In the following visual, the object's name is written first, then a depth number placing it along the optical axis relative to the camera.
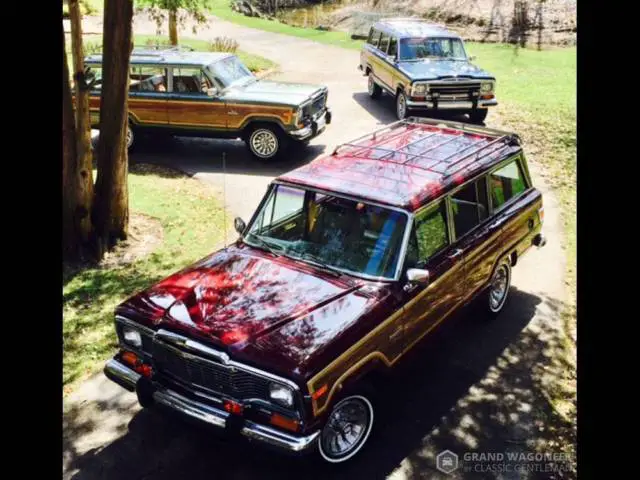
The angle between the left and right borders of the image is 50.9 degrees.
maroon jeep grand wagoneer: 4.89
